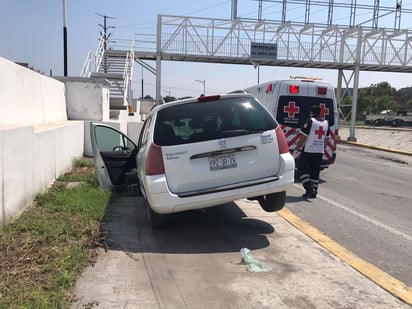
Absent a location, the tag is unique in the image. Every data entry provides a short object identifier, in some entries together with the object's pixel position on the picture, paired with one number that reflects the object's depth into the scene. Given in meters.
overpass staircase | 19.94
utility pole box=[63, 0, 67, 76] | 21.17
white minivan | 5.19
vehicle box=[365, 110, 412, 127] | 61.00
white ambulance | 10.52
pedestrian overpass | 27.12
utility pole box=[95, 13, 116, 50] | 26.67
